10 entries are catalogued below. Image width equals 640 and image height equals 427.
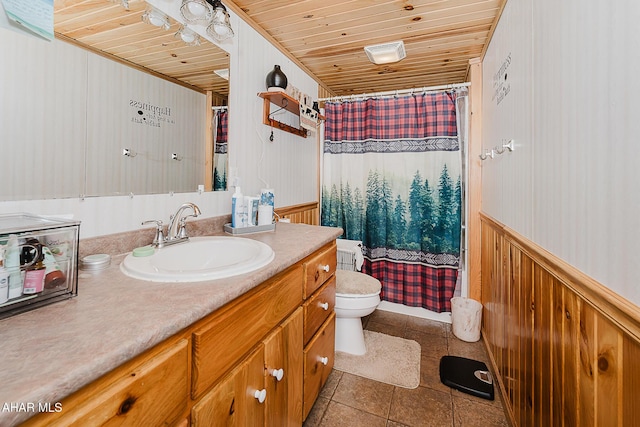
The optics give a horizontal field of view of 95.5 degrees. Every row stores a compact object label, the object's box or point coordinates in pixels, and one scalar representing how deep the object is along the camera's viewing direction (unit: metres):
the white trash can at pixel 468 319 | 2.13
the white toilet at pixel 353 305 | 1.83
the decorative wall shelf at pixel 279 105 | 1.86
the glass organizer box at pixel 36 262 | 0.61
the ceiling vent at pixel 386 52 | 1.99
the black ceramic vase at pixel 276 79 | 1.86
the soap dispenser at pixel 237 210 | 1.52
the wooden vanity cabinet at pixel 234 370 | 0.51
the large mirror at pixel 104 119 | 0.85
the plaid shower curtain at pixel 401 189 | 2.42
